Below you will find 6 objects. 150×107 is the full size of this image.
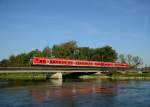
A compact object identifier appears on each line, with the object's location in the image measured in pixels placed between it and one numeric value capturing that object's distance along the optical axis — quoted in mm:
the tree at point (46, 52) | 166000
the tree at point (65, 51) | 165500
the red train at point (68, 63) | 98875
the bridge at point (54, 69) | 90438
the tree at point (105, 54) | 172500
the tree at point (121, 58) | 185125
